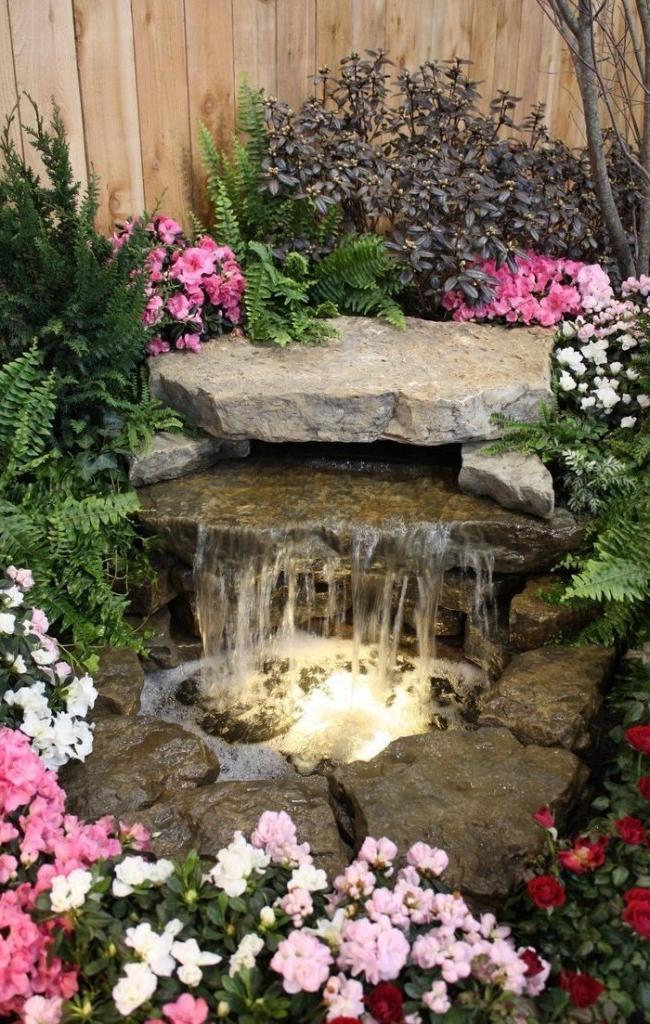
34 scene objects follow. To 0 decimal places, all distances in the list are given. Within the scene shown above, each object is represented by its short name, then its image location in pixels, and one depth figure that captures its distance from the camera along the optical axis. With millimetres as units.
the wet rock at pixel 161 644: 4004
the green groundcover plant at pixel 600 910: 2090
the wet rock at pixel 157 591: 3908
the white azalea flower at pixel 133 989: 1971
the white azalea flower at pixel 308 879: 2277
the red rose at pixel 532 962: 2125
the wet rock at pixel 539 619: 3631
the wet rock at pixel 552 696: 3184
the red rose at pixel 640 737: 2438
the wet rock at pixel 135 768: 2924
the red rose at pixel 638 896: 2076
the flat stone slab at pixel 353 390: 3971
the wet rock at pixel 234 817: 2723
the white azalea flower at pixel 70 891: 2133
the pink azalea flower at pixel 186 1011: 1967
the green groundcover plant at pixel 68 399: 3598
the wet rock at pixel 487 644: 3846
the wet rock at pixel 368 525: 3779
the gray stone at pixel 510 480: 3762
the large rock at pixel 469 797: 2639
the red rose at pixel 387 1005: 1944
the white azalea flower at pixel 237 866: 2232
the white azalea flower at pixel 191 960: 2047
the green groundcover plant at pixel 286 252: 4434
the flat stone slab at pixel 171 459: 4016
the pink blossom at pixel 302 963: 2020
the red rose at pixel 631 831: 2256
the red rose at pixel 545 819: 2447
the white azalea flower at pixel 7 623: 2854
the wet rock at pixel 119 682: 3385
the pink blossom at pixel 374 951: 2072
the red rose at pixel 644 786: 2314
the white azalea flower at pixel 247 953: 2080
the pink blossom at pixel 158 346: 4336
